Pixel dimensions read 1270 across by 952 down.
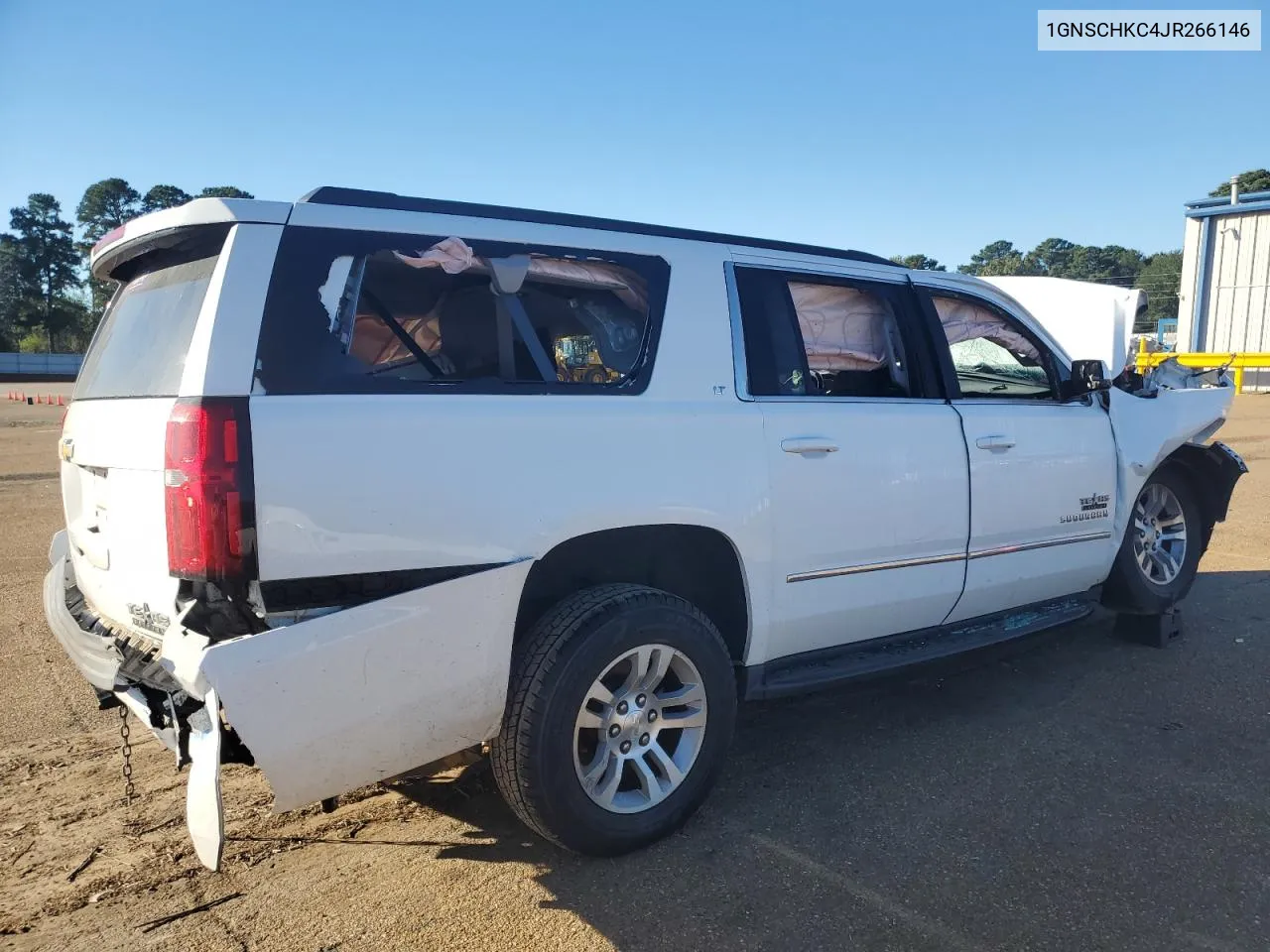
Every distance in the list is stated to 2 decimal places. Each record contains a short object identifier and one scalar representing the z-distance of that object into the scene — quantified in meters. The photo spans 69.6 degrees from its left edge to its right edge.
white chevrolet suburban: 2.40
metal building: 29.86
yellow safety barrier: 25.30
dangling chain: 3.08
